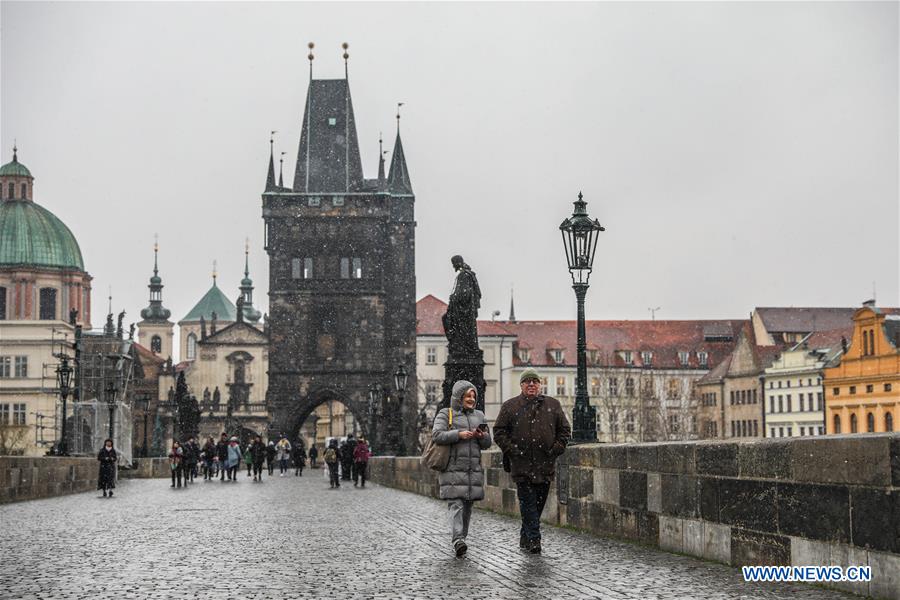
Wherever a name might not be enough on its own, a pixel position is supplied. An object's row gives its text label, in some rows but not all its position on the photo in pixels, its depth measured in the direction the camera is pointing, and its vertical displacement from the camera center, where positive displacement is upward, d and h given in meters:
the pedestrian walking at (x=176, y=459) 39.28 -0.51
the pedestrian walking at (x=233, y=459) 46.81 -0.60
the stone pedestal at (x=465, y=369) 24.14 +1.18
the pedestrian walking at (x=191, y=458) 42.09 -0.53
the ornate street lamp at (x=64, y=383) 38.99 +1.53
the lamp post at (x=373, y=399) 58.21 +1.65
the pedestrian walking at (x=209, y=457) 47.94 -0.56
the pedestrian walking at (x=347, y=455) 42.43 -0.45
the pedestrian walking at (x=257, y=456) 47.14 -0.51
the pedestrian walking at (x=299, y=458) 61.38 -0.79
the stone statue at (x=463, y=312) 23.97 +2.10
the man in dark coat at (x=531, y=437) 12.49 +0.02
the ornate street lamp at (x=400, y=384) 40.91 +1.55
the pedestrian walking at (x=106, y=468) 31.03 -0.58
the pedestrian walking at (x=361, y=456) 37.41 -0.42
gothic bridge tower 90.69 +10.17
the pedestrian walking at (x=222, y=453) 48.54 -0.43
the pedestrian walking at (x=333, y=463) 37.31 -0.60
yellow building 76.19 +3.25
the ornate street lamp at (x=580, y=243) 17.67 +2.38
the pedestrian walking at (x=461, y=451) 12.73 -0.10
